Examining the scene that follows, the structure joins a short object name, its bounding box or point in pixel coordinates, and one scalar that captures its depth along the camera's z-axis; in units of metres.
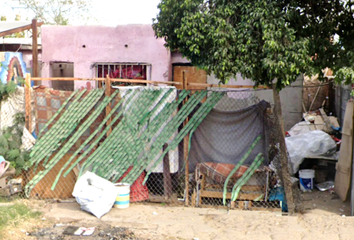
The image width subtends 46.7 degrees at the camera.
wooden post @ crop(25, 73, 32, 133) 7.38
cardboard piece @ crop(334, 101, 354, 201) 7.83
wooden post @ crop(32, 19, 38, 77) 11.48
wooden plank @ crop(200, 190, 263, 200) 7.00
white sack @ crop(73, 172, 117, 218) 6.59
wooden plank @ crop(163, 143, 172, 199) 7.26
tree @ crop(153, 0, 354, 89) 5.95
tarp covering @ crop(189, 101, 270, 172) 7.11
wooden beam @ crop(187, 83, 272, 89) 6.94
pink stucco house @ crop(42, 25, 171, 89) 12.45
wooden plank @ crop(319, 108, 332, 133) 11.49
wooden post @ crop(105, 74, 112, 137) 7.25
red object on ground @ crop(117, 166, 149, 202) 7.24
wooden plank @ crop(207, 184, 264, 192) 7.00
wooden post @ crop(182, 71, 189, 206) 7.14
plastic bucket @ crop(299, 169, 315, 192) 8.83
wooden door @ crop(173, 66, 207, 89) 13.63
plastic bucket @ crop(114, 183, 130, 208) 6.90
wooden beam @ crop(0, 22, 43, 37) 10.68
